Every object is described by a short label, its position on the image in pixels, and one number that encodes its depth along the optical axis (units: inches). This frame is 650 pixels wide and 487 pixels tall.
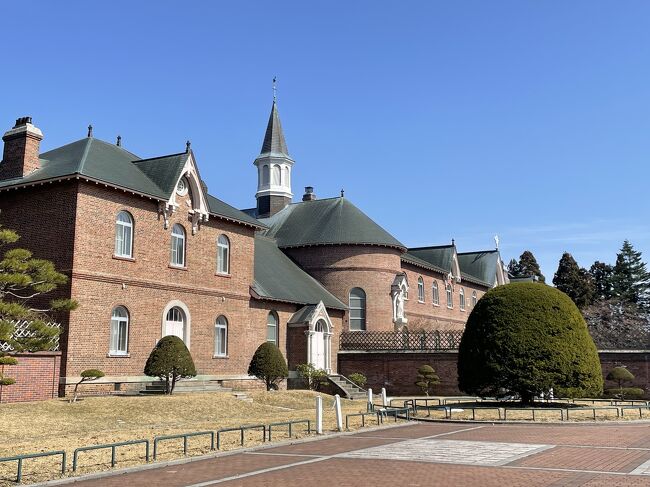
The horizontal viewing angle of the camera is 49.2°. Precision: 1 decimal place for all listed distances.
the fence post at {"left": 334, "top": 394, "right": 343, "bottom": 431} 764.0
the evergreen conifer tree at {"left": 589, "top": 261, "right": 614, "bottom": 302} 3627.0
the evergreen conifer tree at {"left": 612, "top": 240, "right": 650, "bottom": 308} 3555.6
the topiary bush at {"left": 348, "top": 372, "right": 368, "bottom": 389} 1503.4
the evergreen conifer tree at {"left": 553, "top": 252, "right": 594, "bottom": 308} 3262.8
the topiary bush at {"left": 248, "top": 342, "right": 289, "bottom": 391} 1284.4
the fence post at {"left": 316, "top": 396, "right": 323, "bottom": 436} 720.8
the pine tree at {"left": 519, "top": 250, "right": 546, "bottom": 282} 3715.6
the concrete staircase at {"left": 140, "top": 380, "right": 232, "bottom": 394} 1059.3
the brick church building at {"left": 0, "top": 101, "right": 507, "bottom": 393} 1002.1
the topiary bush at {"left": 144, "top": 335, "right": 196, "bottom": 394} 1011.3
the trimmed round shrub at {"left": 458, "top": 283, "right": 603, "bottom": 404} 979.3
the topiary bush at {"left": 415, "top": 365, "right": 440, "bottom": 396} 1473.9
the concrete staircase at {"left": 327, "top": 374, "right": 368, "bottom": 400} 1420.8
